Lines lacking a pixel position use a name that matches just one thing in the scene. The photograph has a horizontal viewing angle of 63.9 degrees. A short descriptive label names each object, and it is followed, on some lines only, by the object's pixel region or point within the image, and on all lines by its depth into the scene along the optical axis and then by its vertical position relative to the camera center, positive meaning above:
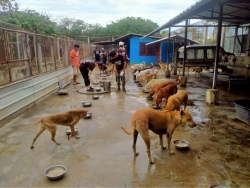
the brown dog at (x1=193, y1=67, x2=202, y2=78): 13.88 -0.78
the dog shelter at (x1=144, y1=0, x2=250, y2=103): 6.32 +1.77
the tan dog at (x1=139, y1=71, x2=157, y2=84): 10.65 -0.94
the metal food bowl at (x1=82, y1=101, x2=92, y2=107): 6.73 -1.46
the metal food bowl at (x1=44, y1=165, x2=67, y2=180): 2.91 -1.68
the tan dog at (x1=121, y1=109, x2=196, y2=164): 3.25 -1.06
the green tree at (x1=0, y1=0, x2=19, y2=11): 14.26 +4.01
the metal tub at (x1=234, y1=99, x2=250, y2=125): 4.88 -1.30
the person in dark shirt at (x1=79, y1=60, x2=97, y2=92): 8.40 -0.34
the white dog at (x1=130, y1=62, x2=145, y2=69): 16.03 -0.54
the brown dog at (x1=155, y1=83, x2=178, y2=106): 6.36 -1.04
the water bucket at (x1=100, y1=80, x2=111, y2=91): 8.95 -1.12
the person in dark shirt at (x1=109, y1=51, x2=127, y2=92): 8.49 -0.18
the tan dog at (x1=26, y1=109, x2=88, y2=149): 3.84 -1.19
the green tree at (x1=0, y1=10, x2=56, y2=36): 13.28 +2.80
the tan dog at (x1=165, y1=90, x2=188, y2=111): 5.09 -1.10
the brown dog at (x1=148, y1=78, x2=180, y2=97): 6.94 -0.99
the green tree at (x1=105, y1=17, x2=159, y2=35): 38.00 +6.53
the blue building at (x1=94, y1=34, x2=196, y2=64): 23.53 +1.09
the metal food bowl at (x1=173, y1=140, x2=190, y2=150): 3.79 -1.65
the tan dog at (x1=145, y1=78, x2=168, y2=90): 8.46 -1.02
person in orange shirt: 10.39 +0.05
